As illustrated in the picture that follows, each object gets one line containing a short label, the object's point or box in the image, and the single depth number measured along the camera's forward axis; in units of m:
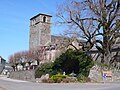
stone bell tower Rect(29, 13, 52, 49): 50.62
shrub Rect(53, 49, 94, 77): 18.43
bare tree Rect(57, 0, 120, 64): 18.96
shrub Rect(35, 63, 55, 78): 21.18
